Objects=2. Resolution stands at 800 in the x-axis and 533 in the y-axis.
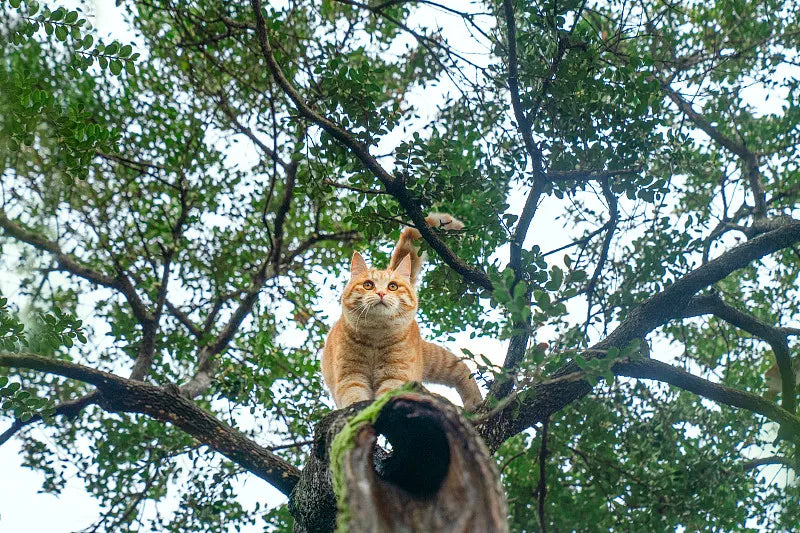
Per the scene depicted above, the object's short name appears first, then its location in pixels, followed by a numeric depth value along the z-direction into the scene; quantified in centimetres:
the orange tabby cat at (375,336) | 530
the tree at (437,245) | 444
